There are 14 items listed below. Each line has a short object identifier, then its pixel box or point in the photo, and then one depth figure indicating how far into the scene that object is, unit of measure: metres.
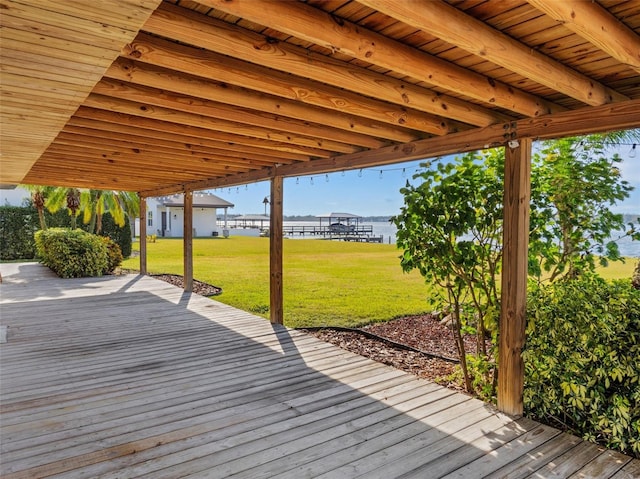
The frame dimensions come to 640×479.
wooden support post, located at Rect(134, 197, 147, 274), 10.37
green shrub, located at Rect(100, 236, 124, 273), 10.96
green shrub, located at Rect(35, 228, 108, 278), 10.04
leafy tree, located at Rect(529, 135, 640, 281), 3.29
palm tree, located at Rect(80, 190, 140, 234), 13.82
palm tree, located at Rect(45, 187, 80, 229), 13.08
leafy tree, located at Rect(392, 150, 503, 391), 3.48
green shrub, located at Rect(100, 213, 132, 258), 15.18
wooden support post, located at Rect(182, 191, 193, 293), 8.19
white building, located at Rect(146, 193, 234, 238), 28.88
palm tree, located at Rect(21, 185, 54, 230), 13.60
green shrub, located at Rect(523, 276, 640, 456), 2.57
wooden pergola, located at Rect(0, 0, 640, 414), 1.64
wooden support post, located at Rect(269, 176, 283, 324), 5.69
